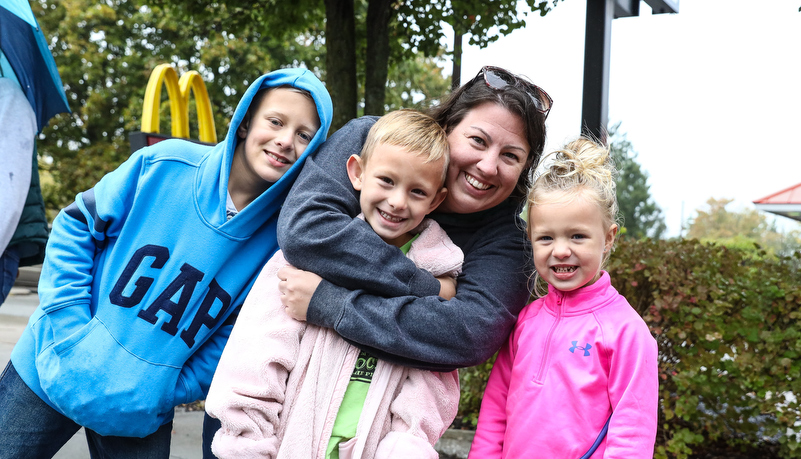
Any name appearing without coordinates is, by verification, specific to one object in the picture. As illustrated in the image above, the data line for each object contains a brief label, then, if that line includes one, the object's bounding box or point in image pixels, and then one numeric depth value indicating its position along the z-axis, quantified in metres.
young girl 1.67
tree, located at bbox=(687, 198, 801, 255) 44.16
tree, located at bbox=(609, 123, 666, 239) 38.28
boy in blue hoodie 1.87
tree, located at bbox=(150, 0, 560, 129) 6.21
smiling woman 1.68
